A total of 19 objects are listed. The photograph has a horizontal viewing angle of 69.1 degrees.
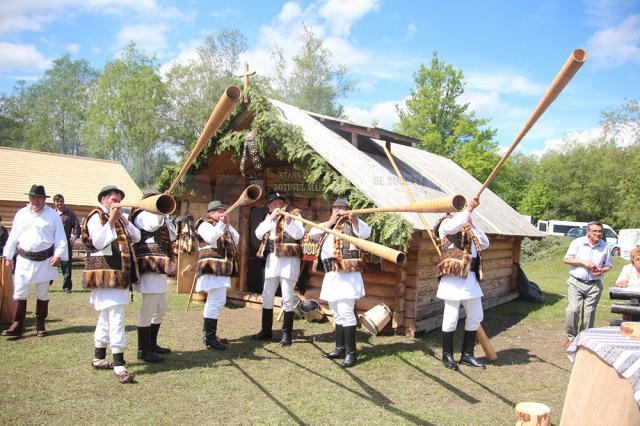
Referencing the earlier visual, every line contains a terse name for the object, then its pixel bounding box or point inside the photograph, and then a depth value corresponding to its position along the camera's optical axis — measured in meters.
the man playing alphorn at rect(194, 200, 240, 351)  5.97
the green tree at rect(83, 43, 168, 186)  37.47
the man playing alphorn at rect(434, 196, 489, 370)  5.57
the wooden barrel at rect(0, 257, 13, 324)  6.59
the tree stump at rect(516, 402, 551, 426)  3.00
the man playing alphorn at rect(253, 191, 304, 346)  6.46
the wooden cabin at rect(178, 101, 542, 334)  7.03
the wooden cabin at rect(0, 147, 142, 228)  16.92
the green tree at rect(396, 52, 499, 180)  27.27
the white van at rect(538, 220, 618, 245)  30.04
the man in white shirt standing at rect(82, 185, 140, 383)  4.64
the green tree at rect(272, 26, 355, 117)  33.47
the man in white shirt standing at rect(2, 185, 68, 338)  6.12
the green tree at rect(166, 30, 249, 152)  34.72
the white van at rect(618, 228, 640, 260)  19.31
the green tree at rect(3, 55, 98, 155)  45.56
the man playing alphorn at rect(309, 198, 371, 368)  5.64
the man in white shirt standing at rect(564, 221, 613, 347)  6.40
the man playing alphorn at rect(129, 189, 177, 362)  5.25
